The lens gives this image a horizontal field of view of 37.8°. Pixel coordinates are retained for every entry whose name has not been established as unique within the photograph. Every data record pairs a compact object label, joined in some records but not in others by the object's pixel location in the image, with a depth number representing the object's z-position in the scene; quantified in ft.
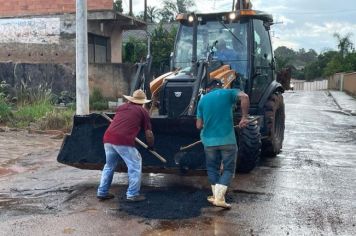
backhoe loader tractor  26.48
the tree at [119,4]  111.66
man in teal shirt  22.88
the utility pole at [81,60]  39.34
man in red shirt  23.45
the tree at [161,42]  100.88
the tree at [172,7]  152.15
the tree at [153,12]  160.15
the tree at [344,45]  208.34
